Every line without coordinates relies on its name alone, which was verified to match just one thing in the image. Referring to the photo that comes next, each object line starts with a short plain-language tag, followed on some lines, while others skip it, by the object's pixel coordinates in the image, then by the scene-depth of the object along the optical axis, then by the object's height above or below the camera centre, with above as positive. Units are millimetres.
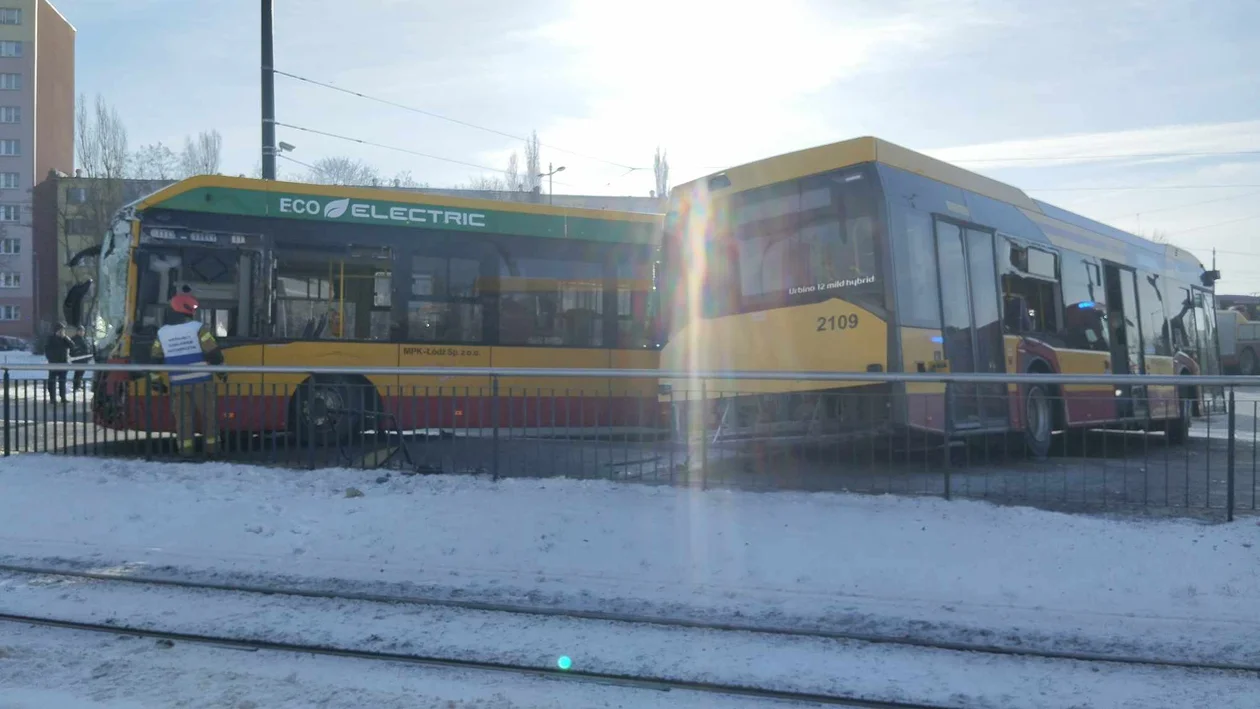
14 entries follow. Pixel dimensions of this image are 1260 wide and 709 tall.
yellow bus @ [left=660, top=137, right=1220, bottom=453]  7922 +1000
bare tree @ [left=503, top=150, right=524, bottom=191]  72462 +16162
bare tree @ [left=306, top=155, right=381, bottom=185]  69375 +16817
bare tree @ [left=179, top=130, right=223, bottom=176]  58750 +14830
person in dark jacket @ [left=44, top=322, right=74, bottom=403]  20750 +1277
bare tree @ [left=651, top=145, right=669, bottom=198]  72456 +16477
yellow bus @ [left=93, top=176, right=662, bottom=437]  11898 +1536
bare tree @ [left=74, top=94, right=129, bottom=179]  49188 +13094
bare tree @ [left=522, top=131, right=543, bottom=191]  69750 +16660
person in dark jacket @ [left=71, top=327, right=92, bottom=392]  14672 +1393
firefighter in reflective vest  9977 +202
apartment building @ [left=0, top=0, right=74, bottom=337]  67375 +18678
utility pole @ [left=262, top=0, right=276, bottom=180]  17719 +5565
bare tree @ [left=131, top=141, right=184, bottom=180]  53250 +13311
